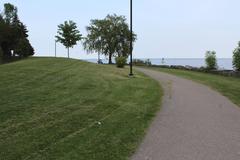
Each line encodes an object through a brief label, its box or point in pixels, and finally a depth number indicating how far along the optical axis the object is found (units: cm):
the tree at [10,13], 4192
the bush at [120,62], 2383
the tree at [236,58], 2870
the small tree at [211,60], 2972
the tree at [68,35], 3541
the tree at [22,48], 3616
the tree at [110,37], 3986
